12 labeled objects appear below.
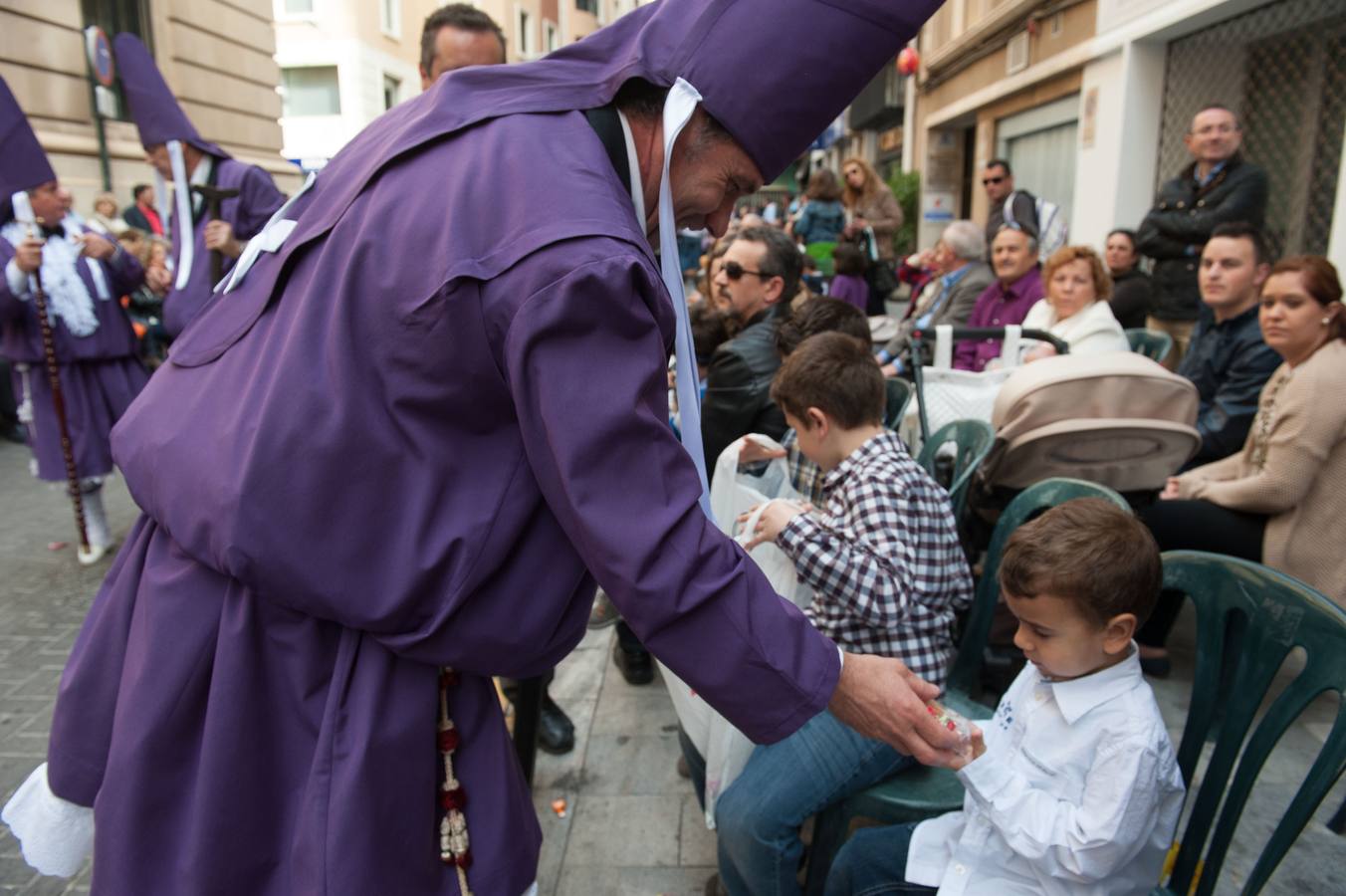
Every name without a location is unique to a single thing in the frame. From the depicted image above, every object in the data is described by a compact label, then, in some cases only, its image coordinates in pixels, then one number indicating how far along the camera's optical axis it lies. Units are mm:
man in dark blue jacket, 3707
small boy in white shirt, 1539
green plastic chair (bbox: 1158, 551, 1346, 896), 1525
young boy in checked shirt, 1986
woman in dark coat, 5656
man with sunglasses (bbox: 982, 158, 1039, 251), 6633
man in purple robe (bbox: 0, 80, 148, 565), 4820
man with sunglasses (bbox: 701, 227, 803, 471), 3305
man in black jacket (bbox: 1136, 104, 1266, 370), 5258
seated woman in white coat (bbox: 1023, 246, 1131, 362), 4223
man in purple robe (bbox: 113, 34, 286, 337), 4430
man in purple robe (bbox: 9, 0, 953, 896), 1115
